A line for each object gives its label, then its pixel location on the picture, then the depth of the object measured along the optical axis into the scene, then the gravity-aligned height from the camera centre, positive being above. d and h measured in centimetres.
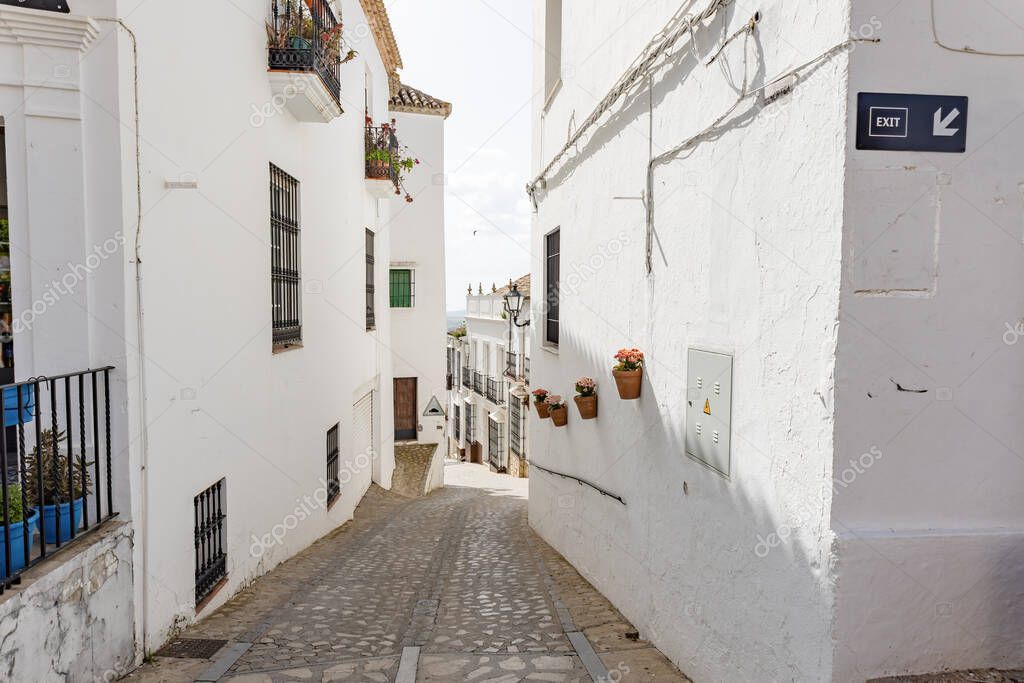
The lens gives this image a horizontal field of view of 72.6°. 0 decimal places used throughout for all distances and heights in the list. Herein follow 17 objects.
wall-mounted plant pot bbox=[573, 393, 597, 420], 668 -94
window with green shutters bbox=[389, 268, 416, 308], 1941 +54
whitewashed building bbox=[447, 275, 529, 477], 2156 -303
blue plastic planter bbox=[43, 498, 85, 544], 385 -121
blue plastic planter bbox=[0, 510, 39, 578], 342 -120
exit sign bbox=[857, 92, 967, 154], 289 +79
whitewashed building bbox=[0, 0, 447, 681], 404 +10
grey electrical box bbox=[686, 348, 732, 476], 390 -58
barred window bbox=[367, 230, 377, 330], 1320 +35
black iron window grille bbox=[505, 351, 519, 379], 2102 -176
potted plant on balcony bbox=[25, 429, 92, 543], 381 -103
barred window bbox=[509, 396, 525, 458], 2195 -386
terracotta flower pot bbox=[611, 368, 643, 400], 530 -56
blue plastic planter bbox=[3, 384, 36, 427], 415 -62
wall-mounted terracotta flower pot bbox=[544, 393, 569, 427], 797 -118
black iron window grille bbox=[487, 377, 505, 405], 2418 -294
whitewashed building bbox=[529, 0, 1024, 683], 294 -14
